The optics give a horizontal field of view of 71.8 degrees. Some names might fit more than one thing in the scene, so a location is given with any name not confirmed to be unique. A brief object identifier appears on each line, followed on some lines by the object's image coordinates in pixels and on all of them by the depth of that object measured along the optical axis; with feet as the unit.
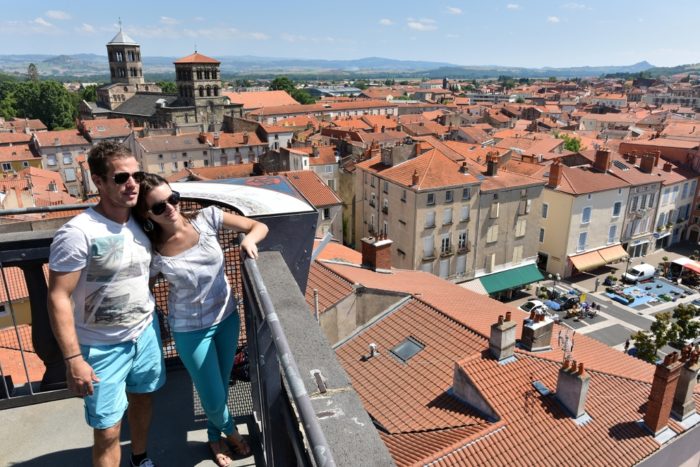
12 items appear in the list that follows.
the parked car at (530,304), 109.74
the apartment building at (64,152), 196.75
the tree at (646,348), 80.23
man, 9.77
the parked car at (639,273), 125.49
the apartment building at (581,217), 121.19
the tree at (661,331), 81.51
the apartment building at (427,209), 103.61
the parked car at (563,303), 112.06
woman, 11.50
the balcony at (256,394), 6.69
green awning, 112.78
